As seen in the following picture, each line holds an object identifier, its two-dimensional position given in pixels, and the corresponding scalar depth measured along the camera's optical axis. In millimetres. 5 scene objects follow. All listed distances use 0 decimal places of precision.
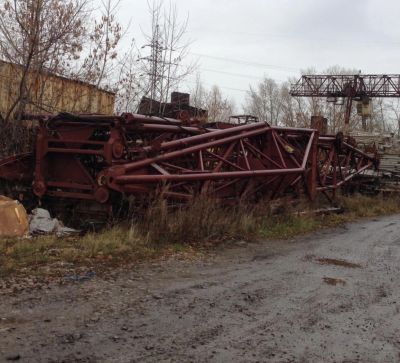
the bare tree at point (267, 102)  70812
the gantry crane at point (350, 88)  44312
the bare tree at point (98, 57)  12125
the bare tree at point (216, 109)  21078
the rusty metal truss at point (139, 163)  7582
